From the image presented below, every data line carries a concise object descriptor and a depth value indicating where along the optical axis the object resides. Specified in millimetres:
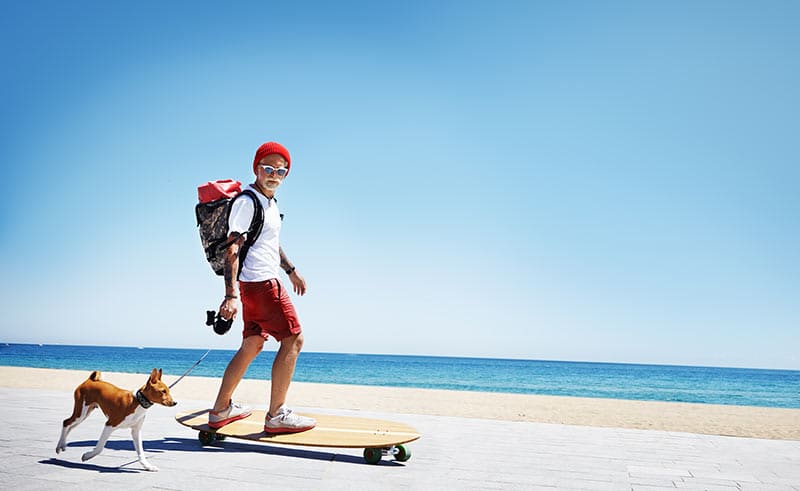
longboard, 3684
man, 3881
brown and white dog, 3045
